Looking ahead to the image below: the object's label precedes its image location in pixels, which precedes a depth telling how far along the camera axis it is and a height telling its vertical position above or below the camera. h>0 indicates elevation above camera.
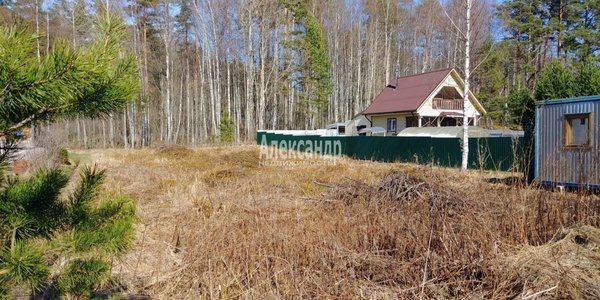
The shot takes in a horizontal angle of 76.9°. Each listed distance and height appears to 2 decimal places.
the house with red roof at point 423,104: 27.00 +2.59
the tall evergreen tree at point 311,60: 34.38 +7.64
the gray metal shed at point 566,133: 8.40 +0.10
